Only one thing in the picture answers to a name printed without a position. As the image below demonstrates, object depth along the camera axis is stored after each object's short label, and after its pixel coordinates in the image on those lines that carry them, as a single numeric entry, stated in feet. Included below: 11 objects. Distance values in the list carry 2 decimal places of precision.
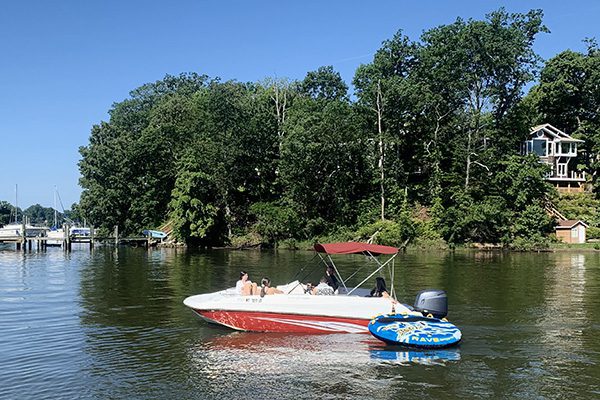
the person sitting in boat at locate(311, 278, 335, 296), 62.17
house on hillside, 252.83
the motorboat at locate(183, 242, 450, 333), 58.49
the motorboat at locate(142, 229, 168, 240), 222.48
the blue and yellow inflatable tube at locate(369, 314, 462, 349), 53.15
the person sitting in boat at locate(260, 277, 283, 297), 61.51
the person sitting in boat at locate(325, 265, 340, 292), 64.95
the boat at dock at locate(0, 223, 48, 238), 209.10
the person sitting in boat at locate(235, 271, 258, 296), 62.49
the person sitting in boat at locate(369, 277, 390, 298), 61.21
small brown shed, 207.00
